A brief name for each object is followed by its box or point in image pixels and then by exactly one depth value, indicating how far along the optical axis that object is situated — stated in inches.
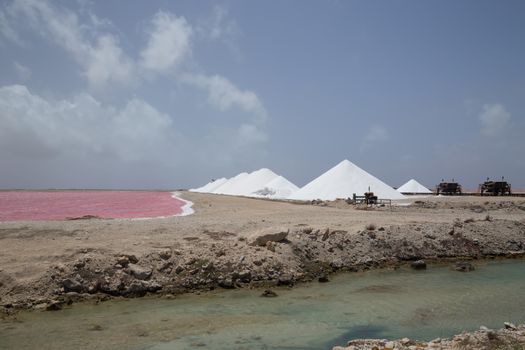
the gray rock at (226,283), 471.9
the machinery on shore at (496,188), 1692.9
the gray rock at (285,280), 483.2
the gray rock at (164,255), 490.0
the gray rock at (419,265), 577.4
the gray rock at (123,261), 463.5
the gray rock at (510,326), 285.2
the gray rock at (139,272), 457.4
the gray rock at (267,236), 554.3
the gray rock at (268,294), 440.1
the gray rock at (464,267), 566.2
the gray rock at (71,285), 430.9
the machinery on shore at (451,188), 1897.1
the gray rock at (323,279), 503.2
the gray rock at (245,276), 483.8
